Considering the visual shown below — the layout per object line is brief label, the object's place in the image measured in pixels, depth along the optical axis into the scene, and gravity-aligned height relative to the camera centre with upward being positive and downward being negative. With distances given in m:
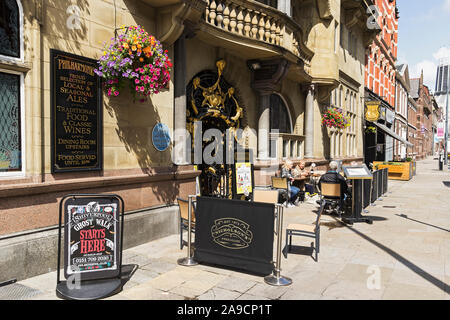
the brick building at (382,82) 25.31 +6.51
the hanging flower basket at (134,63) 6.16 +1.61
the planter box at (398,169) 23.20 -0.81
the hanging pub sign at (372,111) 23.53 +2.97
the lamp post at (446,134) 45.22 +3.05
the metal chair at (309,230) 6.47 -1.31
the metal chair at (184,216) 6.80 -1.12
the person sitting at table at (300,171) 12.50 -0.52
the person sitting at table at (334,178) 10.06 -0.60
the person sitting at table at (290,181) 11.90 -0.82
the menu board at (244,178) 10.50 -0.63
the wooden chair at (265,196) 8.45 -0.91
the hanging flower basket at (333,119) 16.53 +1.71
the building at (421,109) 71.19 +10.80
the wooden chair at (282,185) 11.70 -0.92
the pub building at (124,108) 5.41 +1.01
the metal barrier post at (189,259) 6.04 -1.73
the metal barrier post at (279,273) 5.27 -1.71
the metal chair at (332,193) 10.02 -1.02
